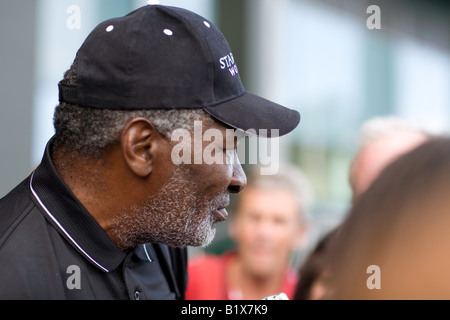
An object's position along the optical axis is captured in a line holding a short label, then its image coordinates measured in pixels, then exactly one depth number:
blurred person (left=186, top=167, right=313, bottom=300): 3.54
